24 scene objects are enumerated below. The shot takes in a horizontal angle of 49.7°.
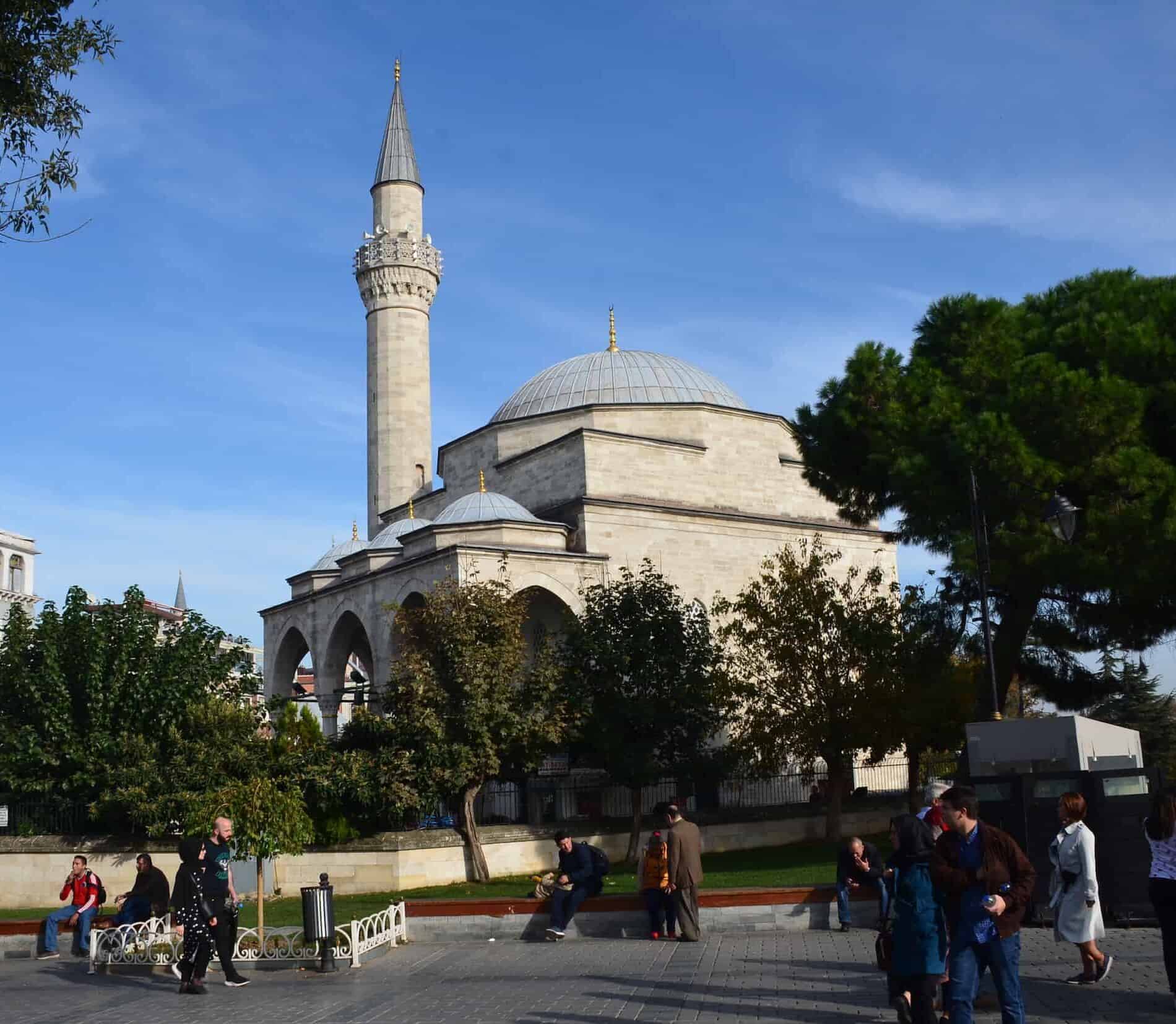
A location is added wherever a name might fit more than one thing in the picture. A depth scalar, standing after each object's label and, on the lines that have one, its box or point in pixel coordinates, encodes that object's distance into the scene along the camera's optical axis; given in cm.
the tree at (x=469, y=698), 1572
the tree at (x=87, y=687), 1566
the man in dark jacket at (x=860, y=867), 926
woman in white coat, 682
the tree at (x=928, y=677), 1753
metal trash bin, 912
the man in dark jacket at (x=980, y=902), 511
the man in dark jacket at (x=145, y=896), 1043
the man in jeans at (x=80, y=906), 1066
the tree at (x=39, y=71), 945
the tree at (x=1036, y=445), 1386
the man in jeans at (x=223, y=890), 845
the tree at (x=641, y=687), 1753
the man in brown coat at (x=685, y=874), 972
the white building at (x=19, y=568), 5491
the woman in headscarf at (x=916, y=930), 546
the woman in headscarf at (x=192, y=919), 834
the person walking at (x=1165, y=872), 602
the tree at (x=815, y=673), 1795
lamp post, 1212
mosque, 2484
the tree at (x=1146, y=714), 2761
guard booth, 874
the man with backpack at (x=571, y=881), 1023
